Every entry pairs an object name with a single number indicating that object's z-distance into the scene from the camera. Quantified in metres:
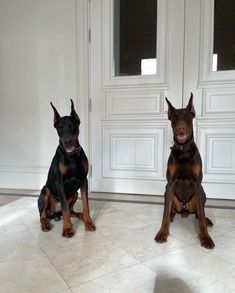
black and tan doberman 1.80
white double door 2.59
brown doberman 1.68
